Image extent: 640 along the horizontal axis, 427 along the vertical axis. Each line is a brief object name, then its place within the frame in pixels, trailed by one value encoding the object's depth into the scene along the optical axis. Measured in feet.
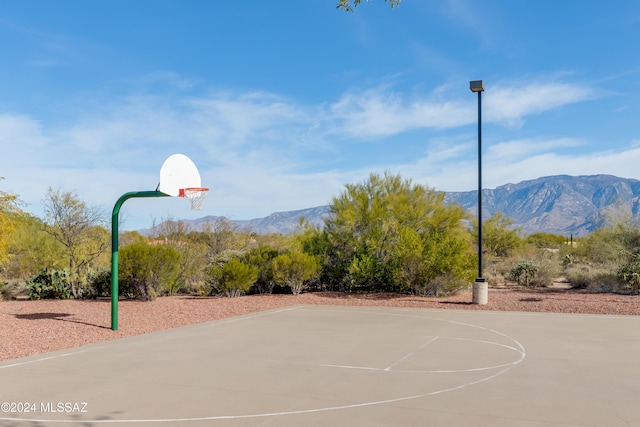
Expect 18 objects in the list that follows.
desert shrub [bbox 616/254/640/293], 65.87
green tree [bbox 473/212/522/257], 137.49
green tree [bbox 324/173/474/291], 67.97
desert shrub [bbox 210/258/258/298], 68.39
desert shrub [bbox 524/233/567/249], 179.93
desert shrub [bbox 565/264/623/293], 69.92
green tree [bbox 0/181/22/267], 60.85
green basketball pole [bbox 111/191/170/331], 42.19
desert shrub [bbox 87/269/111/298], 66.85
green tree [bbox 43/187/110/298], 67.97
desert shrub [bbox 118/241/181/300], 60.80
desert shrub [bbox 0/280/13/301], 68.60
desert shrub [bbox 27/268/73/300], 65.05
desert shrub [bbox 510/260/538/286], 81.25
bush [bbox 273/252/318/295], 70.33
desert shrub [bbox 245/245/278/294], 73.05
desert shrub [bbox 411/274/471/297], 66.39
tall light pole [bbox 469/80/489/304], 58.49
